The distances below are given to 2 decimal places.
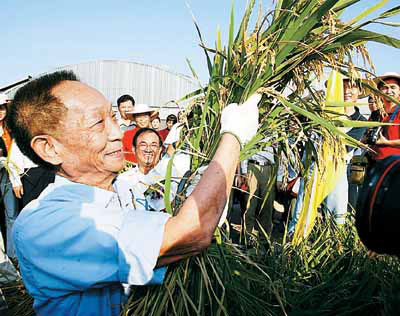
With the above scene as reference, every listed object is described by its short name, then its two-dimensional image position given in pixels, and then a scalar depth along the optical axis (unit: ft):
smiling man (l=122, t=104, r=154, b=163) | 13.53
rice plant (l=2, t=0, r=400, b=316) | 4.40
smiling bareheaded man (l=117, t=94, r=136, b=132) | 15.67
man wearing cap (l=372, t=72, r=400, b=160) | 9.75
